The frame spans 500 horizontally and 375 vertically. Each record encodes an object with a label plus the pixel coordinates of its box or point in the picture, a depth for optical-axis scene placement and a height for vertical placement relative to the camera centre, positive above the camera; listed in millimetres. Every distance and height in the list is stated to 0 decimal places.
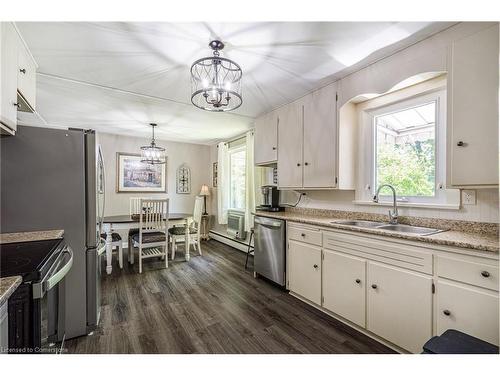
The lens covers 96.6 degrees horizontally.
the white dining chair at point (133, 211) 3596 -500
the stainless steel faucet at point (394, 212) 2027 -229
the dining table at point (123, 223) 3188 -588
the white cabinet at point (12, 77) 1316 +736
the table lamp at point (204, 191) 5340 -117
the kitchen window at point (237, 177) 4734 +205
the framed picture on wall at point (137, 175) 4668 +230
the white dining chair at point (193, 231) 3879 -806
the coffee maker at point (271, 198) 3299 -176
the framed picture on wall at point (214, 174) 5508 +302
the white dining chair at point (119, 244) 3383 -888
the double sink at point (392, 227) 1715 -359
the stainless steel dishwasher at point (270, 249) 2652 -789
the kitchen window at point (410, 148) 1879 +371
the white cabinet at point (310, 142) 2400 +529
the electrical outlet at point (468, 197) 1664 -75
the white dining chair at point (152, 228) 3342 -648
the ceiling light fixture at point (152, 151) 3807 +599
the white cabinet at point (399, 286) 1259 -709
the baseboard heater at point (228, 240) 4329 -1163
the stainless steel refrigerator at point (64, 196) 1596 -79
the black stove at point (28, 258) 971 -369
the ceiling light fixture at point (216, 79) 1636 +1060
